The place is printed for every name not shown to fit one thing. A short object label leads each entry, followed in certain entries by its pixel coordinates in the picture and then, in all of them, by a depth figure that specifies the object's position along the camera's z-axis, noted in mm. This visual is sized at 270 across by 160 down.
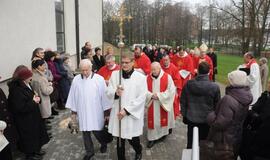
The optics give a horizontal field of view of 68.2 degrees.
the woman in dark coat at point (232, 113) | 2581
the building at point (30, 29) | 4352
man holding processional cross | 3158
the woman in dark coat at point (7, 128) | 2918
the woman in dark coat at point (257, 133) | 2230
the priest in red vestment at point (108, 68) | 4335
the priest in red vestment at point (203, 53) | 6634
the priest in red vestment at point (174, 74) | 4547
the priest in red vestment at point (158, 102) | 3903
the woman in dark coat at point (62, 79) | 5475
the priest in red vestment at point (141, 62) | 6163
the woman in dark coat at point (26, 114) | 3214
